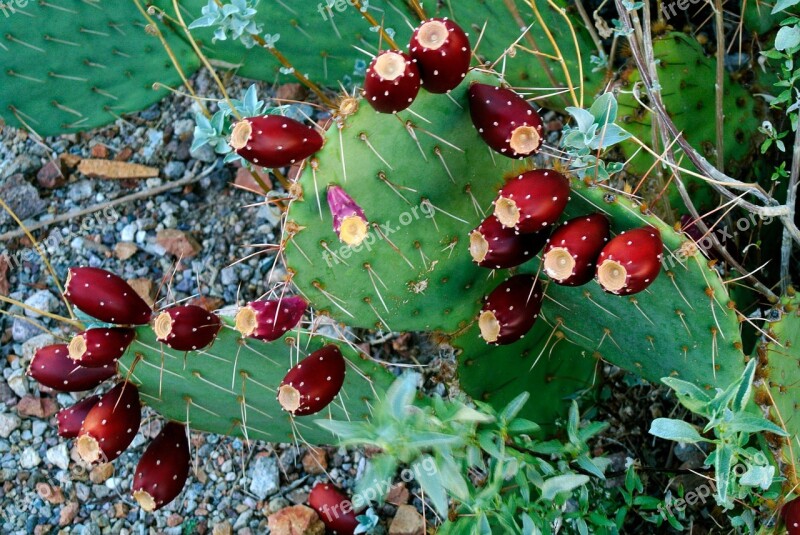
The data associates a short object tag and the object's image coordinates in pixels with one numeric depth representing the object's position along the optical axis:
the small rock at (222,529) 2.26
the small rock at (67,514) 2.30
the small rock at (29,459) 2.39
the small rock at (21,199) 2.77
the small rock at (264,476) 2.33
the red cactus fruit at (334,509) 2.20
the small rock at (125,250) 2.68
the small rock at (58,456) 2.38
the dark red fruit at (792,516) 1.50
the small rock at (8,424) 2.43
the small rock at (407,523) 2.20
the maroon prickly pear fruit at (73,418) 1.79
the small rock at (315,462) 2.35
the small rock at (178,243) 2.66
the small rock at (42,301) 2.60
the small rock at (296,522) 2.18
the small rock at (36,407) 2.45
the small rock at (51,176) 2.82
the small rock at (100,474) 2.36
